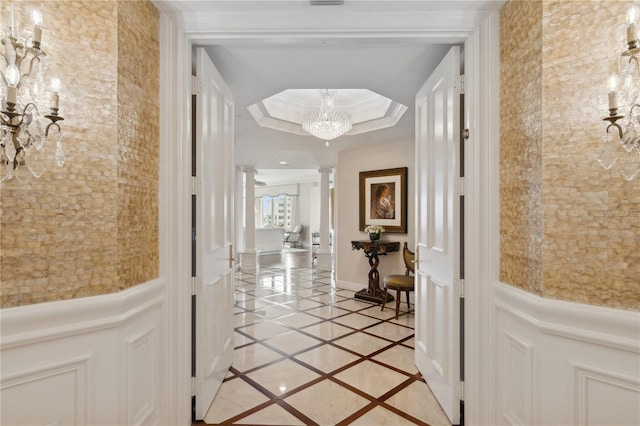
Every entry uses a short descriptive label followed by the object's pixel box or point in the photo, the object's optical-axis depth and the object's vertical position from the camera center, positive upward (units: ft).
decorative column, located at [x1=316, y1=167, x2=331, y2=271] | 24.47 -0.82
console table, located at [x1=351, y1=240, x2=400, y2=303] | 15.55 -2.25
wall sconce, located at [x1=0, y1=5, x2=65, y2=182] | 3.75 +1.34
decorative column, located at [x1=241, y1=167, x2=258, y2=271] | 24.21 -0.76
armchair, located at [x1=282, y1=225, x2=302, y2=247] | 43.31 -3.18
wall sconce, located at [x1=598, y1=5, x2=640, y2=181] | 3.85 +1.35
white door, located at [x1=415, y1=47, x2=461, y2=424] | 6.31 -0.44
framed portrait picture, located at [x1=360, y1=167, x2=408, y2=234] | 15.99 +0.88
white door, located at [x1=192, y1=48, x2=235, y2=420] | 6.40 -0.41
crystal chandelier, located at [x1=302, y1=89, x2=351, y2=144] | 12.32 +3.72
